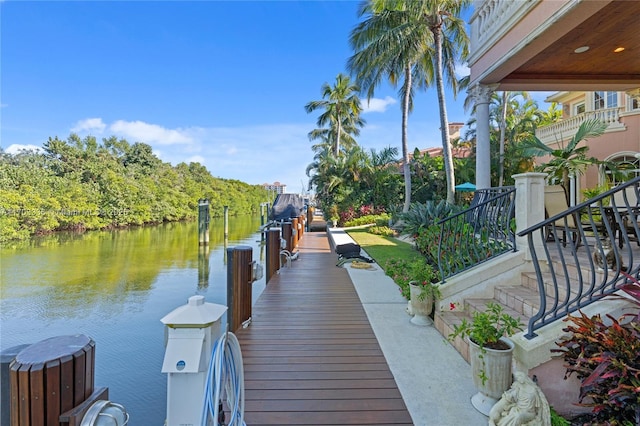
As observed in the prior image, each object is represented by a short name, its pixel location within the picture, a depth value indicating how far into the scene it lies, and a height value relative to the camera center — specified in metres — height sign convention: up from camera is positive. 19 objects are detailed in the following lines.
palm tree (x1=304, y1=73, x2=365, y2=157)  26.62 +8.85
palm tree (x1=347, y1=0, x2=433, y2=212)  12.29 +6.34
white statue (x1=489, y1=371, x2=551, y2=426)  1.83 -1.11
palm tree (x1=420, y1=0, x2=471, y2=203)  11.02 +6.58
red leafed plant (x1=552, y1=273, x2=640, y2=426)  1.67 -0.85
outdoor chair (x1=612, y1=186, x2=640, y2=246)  4.24 +0.10
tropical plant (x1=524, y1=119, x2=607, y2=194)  5.35 +0.79
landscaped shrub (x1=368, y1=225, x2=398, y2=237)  13.41 -0.79
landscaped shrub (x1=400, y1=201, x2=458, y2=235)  8.60 -0.06
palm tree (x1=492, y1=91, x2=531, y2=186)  17.58 +6.08
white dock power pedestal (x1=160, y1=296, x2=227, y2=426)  1.80 -0.79
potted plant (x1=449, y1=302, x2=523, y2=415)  2.22 -1.01
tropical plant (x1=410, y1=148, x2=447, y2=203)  17.23 +1.68
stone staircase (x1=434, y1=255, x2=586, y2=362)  3.11 -0.98
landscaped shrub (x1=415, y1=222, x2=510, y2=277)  4.15 -0.49
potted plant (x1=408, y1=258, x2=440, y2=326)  3.82 -0.98
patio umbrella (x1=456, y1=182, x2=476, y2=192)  13.86 +1.01
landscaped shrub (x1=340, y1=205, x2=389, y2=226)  17.61 +0.00
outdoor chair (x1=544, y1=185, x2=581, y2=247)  4.96 +0.15
